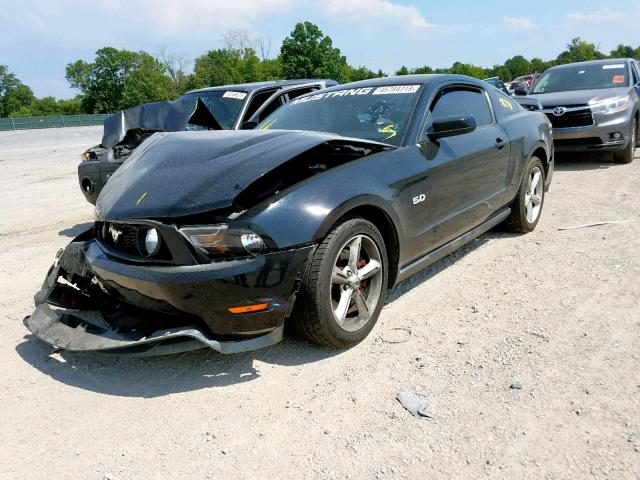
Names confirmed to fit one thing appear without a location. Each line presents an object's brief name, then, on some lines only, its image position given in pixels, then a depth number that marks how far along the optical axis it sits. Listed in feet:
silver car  27.04
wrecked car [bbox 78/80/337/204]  19.27
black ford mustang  8.53
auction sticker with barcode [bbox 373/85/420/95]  12.84
